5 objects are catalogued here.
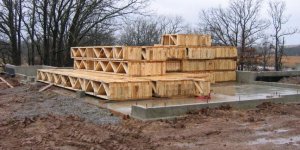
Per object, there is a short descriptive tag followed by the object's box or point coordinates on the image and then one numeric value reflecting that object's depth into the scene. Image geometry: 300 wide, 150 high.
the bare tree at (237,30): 42.91
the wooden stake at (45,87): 19.56
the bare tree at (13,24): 36.44
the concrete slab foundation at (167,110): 12.35
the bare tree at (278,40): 42.25
